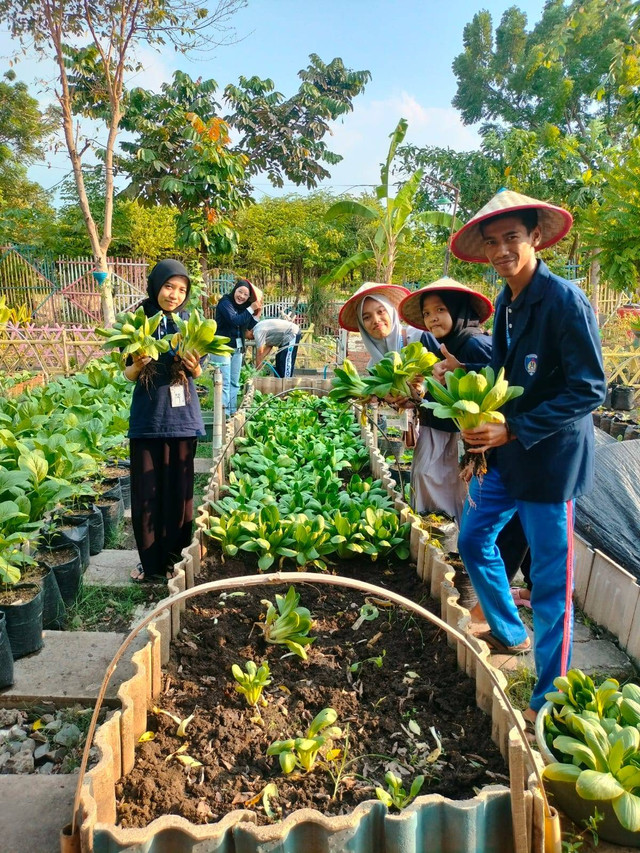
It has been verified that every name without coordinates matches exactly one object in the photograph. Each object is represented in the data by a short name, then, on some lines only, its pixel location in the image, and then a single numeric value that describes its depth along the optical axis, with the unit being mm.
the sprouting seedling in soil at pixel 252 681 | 1844
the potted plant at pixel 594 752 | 1471
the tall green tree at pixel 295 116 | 17297
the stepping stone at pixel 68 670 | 2562
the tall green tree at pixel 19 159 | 18844
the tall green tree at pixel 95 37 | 11586
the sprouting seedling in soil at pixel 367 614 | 2356
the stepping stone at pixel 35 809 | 1860
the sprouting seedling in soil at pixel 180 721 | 1762
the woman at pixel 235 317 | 6688
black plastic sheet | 3390
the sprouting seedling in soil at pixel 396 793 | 1472
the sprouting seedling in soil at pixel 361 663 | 2053
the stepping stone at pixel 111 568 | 3713
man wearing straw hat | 1961
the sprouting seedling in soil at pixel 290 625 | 2076
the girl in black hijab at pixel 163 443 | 3266
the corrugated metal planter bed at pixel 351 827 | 1263
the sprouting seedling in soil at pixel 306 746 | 1598
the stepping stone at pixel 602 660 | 2736
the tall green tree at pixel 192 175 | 10484
